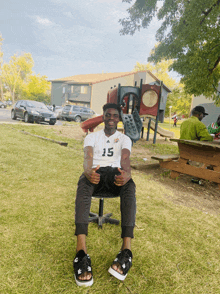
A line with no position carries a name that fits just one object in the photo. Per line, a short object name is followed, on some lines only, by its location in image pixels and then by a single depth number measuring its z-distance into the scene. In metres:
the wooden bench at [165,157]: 5.26
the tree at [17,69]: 52.47
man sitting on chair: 1.92
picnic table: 4.77
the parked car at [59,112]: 21.23
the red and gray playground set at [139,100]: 11.14
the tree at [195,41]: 8.59
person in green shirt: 5.38
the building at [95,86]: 39.56
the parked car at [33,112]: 15.35
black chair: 2.87
